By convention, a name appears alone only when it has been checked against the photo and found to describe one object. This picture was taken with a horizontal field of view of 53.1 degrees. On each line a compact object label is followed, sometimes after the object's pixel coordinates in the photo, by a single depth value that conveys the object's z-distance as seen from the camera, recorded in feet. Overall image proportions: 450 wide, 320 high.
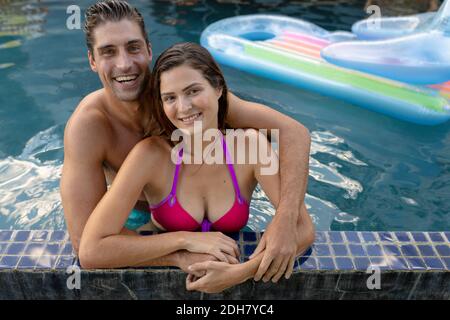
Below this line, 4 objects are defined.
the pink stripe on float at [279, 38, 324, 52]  16.74
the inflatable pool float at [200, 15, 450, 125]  13.56
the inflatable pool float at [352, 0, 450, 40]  17.17
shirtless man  6.45
